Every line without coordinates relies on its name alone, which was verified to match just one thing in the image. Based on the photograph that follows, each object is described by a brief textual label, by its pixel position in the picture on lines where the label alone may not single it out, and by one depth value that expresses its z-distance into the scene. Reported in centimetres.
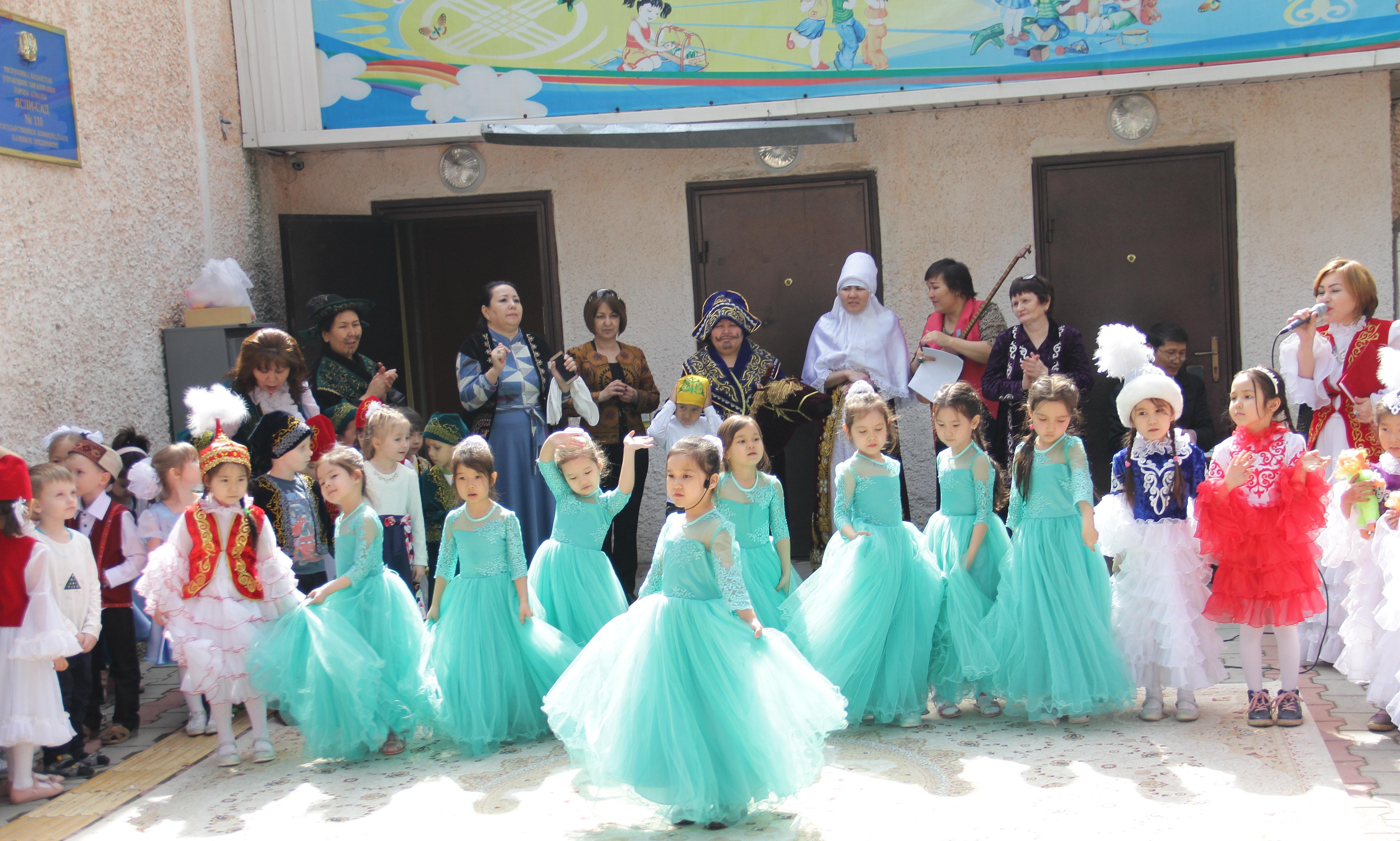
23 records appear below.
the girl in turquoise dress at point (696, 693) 358
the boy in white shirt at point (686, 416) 607
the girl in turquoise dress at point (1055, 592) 445
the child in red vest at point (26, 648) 422
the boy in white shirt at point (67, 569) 443
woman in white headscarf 661
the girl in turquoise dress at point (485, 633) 452
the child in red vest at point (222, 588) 458
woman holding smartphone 653
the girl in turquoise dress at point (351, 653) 445
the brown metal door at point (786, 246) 758
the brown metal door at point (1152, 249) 726
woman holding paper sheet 657
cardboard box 683
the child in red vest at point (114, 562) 502
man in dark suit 652
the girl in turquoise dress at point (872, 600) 452
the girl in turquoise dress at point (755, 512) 487
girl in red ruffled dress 441
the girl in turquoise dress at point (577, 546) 488
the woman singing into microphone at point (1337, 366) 523
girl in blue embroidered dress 448
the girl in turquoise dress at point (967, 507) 480
